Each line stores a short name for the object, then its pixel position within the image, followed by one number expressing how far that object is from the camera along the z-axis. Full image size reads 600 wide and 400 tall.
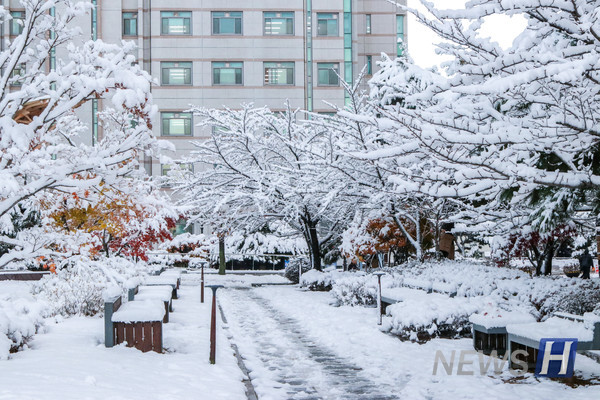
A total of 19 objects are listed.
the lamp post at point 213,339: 10.73
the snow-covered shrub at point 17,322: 9.84
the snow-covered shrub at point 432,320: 13.34
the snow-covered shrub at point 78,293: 14.73
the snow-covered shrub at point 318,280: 25.53
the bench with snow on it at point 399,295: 15.76
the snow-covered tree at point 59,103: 8.96
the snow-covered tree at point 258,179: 25.36
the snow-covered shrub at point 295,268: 31.91
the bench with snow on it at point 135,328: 10.83
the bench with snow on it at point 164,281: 20.03
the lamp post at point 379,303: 15.25
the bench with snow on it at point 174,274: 23.63
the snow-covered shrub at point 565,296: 12.84
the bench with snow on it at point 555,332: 9.39
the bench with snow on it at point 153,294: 14.72
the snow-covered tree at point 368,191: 19.94
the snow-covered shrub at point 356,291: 18.92
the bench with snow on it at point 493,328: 11.33
